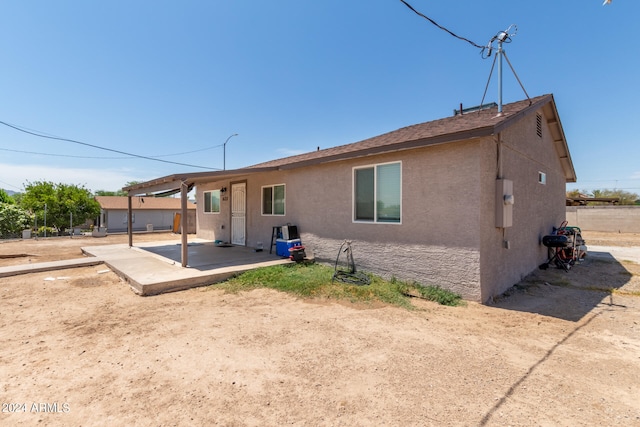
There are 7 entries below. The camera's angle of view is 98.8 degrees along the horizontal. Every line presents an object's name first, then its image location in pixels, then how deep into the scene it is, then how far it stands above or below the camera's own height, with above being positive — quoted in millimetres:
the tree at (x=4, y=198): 21328 +1262
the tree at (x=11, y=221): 16859 -436
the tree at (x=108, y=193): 56250 +4376
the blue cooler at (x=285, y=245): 7973 -930
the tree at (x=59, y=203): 21031 +858
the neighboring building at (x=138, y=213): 30188 +77
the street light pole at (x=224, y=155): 21791 +4756
